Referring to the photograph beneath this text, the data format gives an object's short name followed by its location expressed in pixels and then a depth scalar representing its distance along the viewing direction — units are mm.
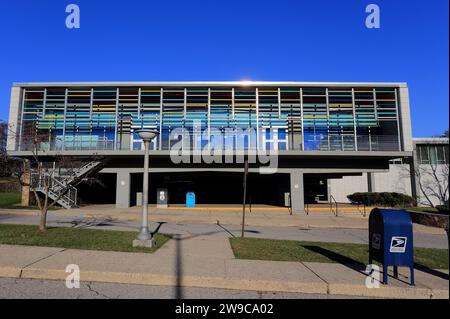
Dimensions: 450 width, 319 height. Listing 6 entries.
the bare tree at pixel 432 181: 32969
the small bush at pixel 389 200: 27805
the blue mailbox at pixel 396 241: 5930
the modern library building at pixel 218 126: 22844
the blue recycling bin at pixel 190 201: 24875
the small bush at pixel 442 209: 19439
